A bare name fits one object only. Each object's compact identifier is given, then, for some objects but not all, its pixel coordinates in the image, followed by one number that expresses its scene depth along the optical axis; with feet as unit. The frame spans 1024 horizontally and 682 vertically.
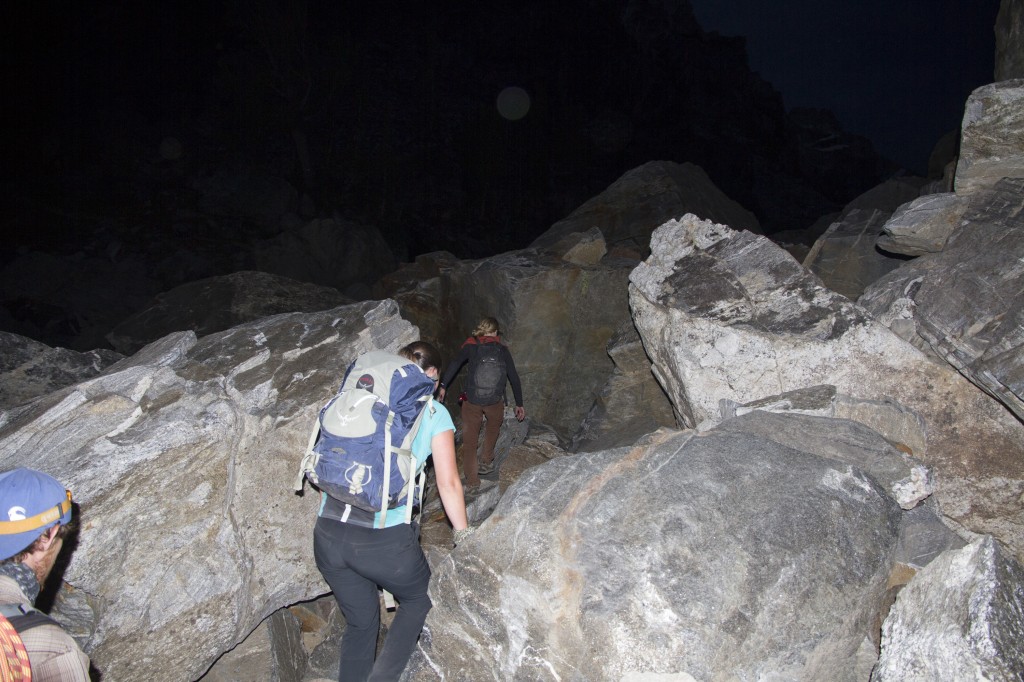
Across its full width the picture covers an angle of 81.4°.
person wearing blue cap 5.11
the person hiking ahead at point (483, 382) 17.93
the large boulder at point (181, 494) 10.45
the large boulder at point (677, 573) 7.87
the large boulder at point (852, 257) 20.66
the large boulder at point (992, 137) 15.01
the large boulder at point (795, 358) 12.75
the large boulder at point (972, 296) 12.19
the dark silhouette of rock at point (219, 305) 26.11
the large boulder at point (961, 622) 6.68
